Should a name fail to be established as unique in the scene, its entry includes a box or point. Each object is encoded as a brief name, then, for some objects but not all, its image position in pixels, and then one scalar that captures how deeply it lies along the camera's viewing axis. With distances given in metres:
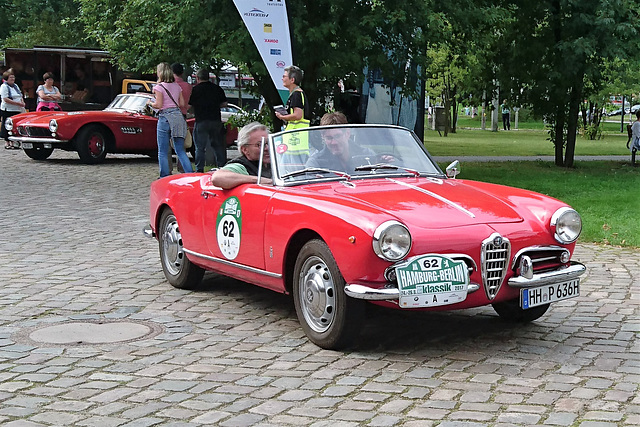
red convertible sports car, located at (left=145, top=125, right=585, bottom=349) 5.81
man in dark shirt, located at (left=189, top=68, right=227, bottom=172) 16.48
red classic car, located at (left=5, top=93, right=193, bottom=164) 20.56
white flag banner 13.52
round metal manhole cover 6.47
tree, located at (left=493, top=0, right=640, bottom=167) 19.74
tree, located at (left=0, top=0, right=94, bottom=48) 44.72
